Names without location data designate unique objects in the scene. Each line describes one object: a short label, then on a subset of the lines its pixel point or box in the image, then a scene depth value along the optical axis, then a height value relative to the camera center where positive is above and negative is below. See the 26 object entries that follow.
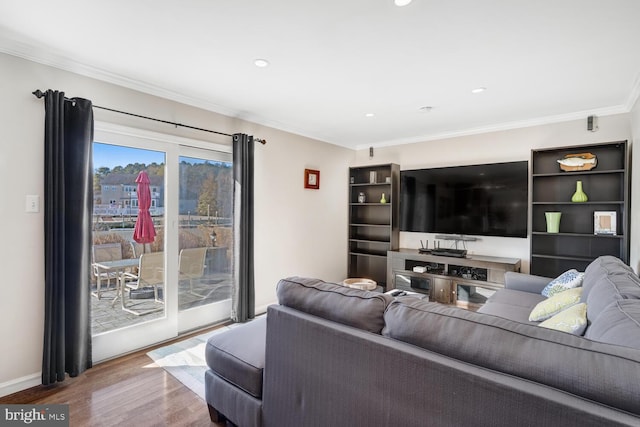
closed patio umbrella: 2.93 -0.01
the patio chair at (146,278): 2.92 -0.62
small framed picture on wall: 4.53 +0.52
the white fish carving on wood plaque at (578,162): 3.45 +0.60
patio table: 2.79 -0.48
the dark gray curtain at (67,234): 2.29 -0.16
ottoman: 1.65 -0.89
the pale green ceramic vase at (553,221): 3.61 -0.05
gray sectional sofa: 0.88 -0.50
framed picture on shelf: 3.34 -0.06
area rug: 2.38 -1.25
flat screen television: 3.95 +0.22
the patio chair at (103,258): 2.71 -0.40
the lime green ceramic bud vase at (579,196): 3.46 +0.23
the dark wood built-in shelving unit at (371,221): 5.05 -0.11
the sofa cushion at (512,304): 2.41 -0.74
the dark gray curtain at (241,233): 3.52 -0.22
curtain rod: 2.26 +0.87
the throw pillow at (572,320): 1.46 -0.50
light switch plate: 2.28 +0.06
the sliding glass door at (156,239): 2.75 -0.25
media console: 3.80 -0.78
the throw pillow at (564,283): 2.47 -0.54
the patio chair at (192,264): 3.29 -0.54
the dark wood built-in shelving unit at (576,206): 3.34 +0.12
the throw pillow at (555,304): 1.97 -0.56
